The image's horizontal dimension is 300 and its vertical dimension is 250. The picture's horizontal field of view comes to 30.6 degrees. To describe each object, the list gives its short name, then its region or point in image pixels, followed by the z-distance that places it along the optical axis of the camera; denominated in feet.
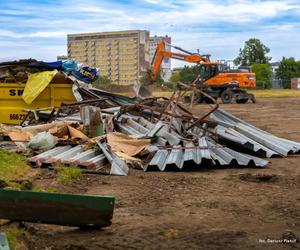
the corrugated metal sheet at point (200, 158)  32.91
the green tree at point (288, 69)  343.87
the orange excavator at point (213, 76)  119.14
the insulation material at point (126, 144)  35.65
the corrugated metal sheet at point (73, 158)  31.68
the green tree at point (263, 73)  287.18
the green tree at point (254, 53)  344.28
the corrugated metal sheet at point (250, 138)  37.29
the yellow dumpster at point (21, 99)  52.85
